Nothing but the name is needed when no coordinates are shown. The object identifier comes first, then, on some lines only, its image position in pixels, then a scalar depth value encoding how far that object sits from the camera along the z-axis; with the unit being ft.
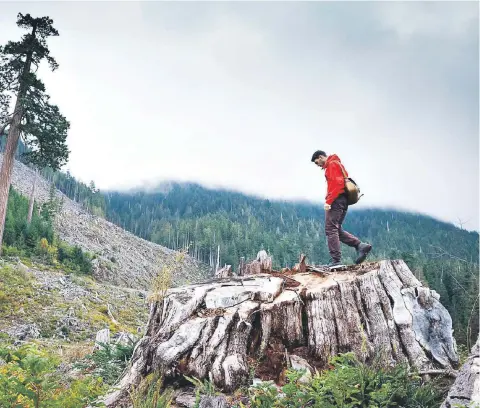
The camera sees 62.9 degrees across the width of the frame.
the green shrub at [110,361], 18.92
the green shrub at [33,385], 9.20
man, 22.97
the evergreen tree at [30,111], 51.65
